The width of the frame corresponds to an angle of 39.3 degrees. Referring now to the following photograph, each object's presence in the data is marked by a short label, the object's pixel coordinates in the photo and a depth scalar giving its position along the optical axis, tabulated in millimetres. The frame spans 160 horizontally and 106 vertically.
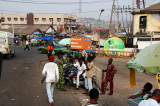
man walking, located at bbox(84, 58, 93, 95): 9245
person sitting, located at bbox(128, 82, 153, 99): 5638
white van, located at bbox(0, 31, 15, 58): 21141
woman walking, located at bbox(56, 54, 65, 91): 9711
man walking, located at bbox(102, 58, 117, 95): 9317
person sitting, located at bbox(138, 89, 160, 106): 4104
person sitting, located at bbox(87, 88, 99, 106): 4219
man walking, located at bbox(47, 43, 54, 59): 19375
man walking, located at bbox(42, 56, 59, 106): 7629
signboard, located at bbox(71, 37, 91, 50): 19492
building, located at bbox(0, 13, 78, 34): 96219
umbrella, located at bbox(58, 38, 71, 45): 38781
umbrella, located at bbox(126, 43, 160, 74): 4625
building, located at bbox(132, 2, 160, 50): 32781
